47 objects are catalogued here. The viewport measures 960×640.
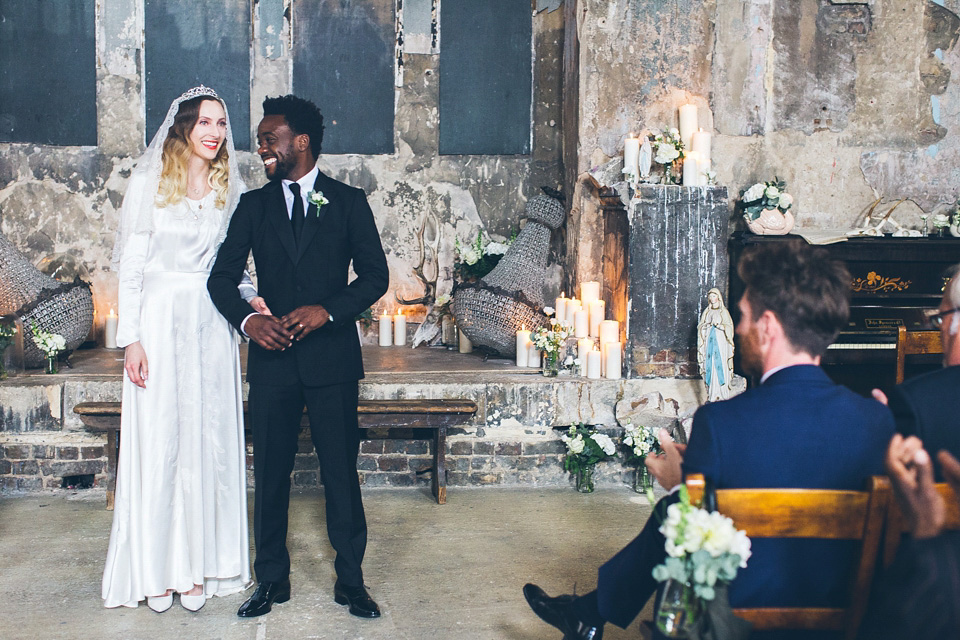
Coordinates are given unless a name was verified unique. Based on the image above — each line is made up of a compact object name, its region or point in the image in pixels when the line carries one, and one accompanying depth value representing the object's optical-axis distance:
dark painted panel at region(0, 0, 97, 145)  6.31
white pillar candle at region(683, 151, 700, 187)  5.28
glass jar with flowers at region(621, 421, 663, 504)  5.08
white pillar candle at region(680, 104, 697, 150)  5.46
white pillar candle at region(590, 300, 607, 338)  5.56
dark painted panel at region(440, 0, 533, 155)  6.66
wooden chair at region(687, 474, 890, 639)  1.81
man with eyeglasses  1.96
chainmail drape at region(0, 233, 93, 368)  5.25
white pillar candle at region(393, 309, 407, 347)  6.68
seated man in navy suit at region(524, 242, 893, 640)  1.90
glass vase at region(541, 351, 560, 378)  5.33
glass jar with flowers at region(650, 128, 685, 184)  5.29
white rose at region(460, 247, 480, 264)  6.26
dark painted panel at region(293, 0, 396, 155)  6.59
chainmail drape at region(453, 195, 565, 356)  5.70
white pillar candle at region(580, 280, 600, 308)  5.70
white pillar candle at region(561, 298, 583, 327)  5.61
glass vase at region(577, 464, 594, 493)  5.08
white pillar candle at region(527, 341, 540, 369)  5.56
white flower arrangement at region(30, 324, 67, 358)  5.05
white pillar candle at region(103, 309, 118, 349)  6.21
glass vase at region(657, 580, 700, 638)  1.78
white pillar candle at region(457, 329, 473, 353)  6.30
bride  3.34
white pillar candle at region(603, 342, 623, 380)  5.30
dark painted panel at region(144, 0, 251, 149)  6.45
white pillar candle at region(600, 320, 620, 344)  5.36
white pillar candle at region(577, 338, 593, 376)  5.38
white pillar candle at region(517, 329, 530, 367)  5.57
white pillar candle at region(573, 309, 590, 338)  5.54
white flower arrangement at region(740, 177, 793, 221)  5.65
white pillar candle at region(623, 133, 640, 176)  5.38
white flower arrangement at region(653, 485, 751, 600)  1.72
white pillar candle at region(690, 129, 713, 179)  5.36
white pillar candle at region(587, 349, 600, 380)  5.32
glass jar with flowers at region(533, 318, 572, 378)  5.33
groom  3.30
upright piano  5.50
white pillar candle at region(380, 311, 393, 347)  6.68
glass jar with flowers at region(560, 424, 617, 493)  5.06
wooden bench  4.65
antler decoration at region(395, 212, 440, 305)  6.83
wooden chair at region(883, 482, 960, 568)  1.76
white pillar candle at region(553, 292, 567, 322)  5.71
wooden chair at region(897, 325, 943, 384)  3.87
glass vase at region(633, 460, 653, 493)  5.09
